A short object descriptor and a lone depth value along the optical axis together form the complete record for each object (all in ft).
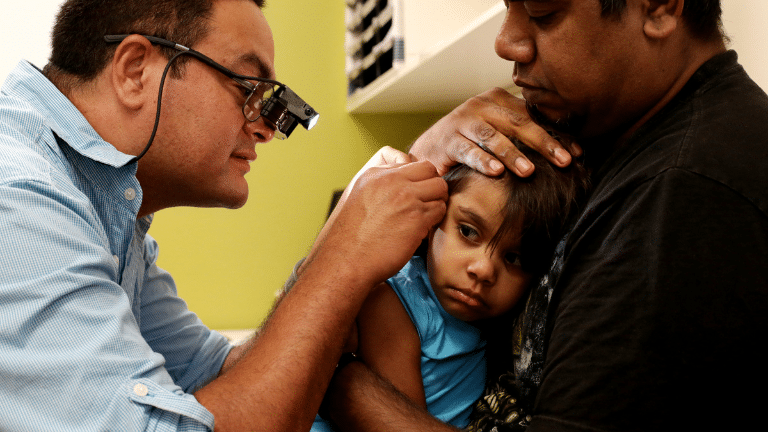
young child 3.34
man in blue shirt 2.41
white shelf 5.70
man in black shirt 1.98
